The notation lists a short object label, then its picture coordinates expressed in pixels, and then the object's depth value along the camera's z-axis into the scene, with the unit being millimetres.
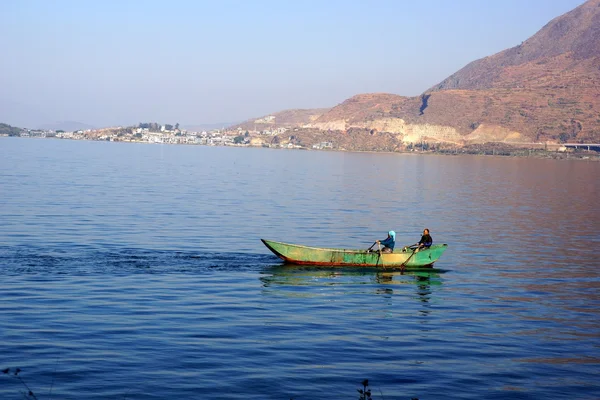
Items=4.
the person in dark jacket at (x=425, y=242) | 35844
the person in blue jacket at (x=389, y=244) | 35281
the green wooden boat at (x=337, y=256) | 34375
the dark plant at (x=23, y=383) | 16584
